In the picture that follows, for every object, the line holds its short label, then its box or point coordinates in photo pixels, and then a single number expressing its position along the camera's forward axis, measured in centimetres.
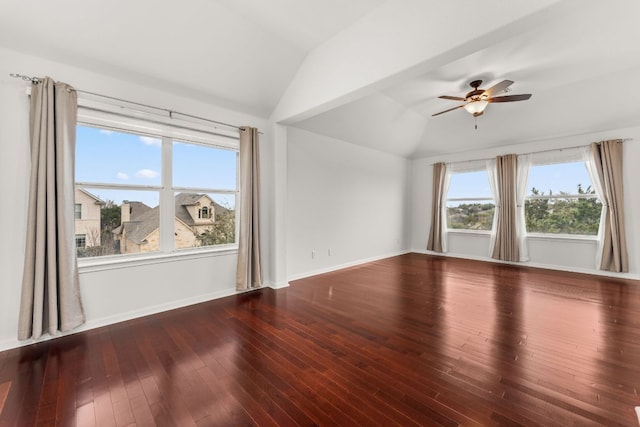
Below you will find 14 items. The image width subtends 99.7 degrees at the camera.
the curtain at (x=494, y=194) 600
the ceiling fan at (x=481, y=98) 355
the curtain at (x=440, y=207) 685
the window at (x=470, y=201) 637
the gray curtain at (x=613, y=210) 468
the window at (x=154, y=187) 287
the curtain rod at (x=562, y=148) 471
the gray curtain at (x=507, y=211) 575
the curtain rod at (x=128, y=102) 234
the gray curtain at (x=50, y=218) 234
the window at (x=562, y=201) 518
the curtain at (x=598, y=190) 489
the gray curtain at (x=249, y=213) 374
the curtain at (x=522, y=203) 569
